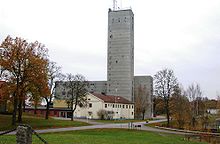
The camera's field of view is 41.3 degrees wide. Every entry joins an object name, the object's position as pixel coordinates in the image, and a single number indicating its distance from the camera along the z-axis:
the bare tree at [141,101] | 106.81
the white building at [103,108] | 87.50
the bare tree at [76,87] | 68.88
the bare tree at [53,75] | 56.96
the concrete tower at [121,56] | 116.00
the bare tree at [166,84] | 59.53
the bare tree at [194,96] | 59.97
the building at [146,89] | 118.04
